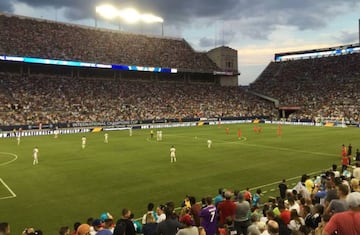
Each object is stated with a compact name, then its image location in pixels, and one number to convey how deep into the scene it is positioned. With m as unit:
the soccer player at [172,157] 28.83
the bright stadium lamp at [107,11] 78.25
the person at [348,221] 5.57
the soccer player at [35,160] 27.92
